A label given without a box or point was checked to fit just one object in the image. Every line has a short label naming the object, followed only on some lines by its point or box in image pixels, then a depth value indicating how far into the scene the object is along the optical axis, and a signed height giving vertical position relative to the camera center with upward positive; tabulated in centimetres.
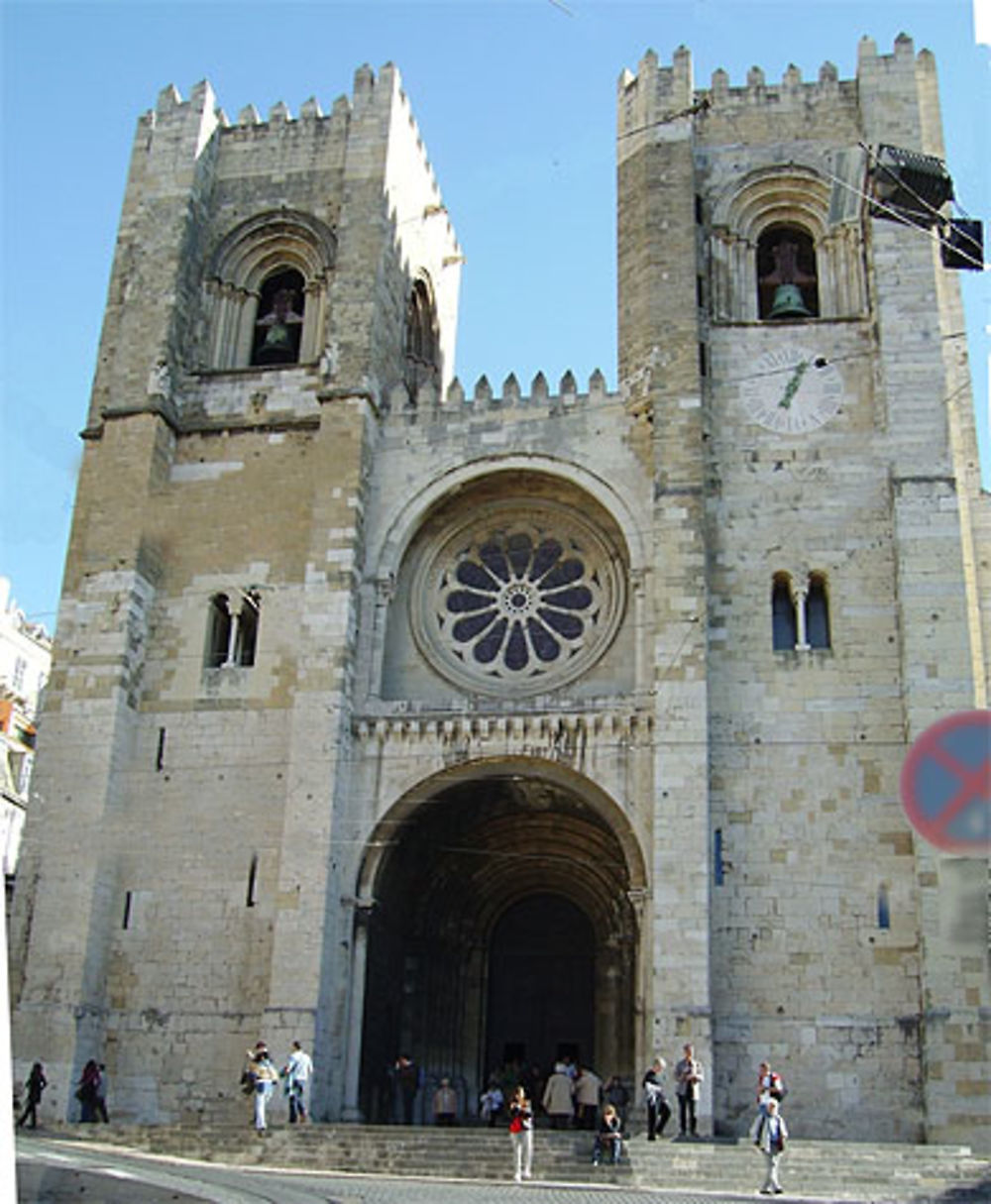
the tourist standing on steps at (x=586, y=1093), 1764 -2
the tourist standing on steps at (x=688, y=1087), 1599 +8
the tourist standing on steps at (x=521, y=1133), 1404 -42
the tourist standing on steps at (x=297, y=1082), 1672 -2
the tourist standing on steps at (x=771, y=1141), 1280 -36
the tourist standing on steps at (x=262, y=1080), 1609 -1
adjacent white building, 3431 +956
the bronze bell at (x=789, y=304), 2169 +1153
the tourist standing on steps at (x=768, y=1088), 1338 +9
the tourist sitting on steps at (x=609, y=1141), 1468 -48
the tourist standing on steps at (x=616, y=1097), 1817 -5
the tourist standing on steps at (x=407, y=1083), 1878 +2
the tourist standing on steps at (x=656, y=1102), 1568 -9
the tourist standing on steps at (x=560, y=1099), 1764 -10
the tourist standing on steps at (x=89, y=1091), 1747 -22
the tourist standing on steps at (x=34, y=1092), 1764 -27
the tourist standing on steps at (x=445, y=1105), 1866 -24
